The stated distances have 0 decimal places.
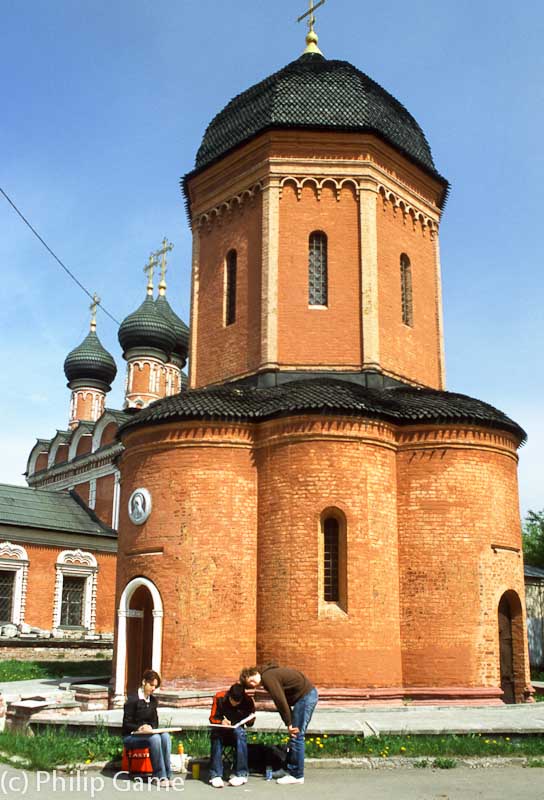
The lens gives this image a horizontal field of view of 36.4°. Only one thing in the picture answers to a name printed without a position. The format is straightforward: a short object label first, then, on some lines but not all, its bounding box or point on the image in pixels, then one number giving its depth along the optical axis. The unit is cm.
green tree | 3531
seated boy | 731
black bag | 768
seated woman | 720
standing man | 736
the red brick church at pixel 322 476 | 1276
